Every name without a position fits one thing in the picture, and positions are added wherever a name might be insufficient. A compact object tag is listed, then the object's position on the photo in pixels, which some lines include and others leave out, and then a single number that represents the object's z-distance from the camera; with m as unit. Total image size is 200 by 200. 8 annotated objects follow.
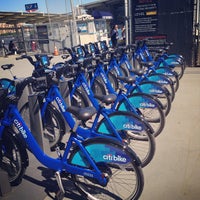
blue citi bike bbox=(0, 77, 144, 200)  2.14
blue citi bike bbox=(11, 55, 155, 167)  2.78
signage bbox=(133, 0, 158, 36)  8.48
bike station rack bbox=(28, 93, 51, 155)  2.88
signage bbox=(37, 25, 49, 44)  16.91
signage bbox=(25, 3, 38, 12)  22.83
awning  23.61
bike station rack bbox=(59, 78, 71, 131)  3.79
